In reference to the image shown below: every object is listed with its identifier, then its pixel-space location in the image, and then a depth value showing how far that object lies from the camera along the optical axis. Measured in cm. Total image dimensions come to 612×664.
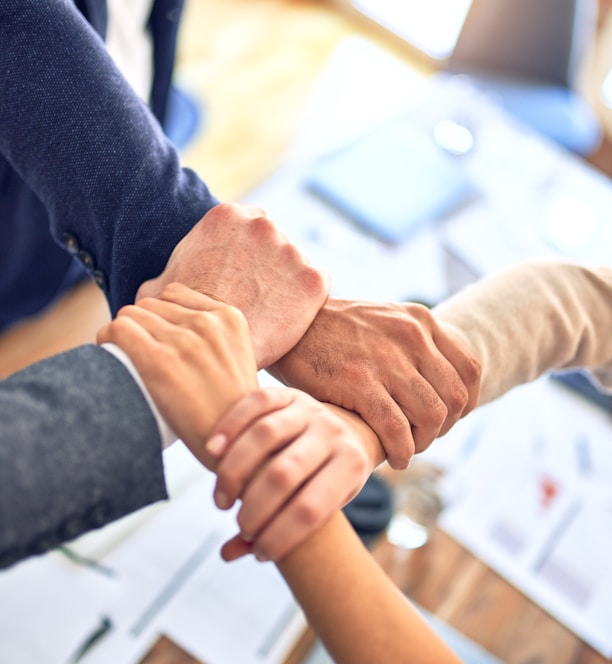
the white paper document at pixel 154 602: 87
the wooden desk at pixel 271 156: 103
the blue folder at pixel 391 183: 143
